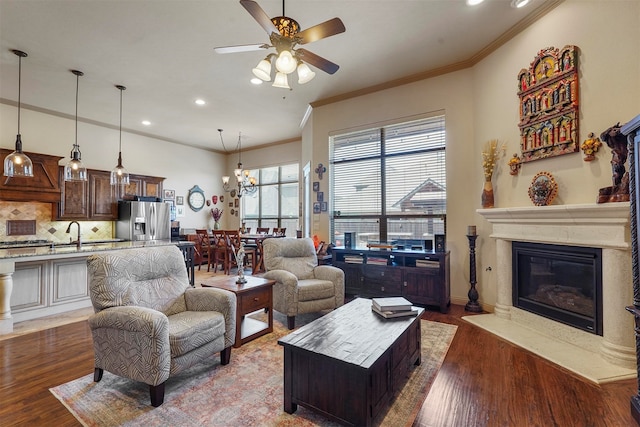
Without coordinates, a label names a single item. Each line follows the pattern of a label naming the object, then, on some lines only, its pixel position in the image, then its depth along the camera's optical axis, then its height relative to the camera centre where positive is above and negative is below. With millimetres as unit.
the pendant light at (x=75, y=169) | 3838 +665
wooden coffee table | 1653 -915
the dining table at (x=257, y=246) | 6574 -624
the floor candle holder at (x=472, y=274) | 3869 -734
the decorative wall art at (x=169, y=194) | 7642 +660
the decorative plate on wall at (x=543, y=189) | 3008 +314
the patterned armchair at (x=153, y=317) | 1938 -753
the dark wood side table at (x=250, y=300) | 2904 -857
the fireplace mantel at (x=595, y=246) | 2420 -242
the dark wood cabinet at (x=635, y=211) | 1860 +54
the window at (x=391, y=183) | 4469 +606
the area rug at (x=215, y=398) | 1817 -1253
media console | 3900 -789
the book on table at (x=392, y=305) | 2393 -718
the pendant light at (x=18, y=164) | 3156 +600
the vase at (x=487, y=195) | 3682 +304
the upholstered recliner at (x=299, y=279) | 3361 -747
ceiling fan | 2174 +1436
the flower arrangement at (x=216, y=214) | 8617 +152
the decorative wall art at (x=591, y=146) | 2679 +674
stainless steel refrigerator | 6238 -40
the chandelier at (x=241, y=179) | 6982 +1051
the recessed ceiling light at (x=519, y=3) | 2914 +2180
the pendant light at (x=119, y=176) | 4352 +651
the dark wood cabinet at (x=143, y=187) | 6613 +759
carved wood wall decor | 2854 +1207
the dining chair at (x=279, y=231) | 7485 -320
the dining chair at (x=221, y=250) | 6598 -723
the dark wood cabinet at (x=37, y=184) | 4793 +605
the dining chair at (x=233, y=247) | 6441 -625
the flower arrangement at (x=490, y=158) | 3713 +781
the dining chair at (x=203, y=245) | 6965 -642
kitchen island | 3299 -808
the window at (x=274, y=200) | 8211 +553
